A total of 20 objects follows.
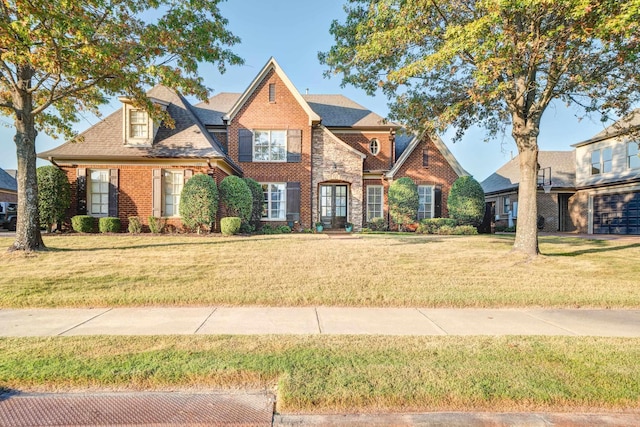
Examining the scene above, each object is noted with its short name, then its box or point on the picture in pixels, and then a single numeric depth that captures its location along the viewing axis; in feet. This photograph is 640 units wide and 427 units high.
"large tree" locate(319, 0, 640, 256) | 23.98
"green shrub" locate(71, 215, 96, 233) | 45.14
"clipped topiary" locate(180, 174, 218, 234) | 43.50
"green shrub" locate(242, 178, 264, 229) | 53.42
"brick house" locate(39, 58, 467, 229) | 48.14
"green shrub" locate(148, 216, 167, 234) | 46.37
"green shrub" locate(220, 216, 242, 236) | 44.27
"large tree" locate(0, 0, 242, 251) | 26.53
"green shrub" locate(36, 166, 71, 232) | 44.13
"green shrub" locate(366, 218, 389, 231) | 62.69
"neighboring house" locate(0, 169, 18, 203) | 86.96
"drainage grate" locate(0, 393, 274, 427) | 8.82
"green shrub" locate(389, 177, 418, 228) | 60.29
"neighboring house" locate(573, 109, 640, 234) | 65.21
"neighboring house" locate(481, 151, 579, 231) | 78.12
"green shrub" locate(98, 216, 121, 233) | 45.33
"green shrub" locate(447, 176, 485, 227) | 59.62
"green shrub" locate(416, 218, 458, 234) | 59.31
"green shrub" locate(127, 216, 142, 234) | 46.47
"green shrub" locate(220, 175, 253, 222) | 47.03
